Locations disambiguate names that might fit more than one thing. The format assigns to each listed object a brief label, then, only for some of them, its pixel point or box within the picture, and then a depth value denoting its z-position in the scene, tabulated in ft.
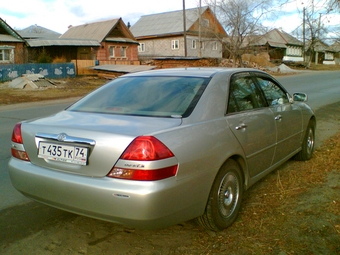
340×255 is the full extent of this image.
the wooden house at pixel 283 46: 220.47
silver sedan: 9.02
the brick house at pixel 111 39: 130.11
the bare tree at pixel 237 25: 116.37
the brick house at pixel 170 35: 163.52
